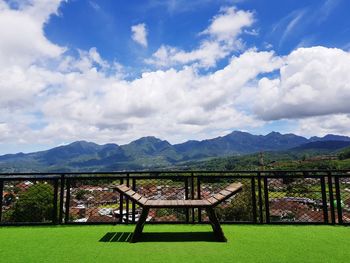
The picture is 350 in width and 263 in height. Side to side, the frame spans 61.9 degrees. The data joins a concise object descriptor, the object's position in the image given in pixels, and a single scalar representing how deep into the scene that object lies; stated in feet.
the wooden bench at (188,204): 14.51
